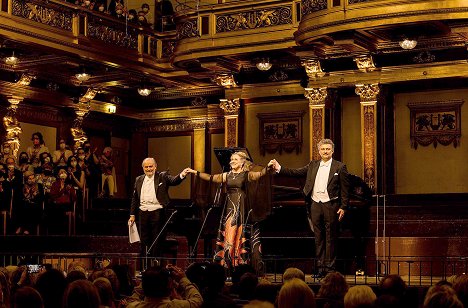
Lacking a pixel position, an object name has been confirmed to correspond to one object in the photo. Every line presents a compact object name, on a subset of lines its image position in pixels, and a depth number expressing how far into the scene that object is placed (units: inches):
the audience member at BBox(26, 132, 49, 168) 701.3
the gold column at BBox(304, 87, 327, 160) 673.6
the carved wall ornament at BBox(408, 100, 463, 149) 647.1
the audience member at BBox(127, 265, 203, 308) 210.7
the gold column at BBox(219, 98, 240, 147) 726.9
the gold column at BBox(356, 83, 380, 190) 655.1
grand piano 410.0
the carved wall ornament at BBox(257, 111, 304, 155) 713.0
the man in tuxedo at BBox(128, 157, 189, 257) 425.1
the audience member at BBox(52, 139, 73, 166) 688.2
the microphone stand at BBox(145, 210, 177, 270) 423.2
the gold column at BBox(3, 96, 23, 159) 705.1
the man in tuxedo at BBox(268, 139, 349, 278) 398.6
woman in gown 390.3
